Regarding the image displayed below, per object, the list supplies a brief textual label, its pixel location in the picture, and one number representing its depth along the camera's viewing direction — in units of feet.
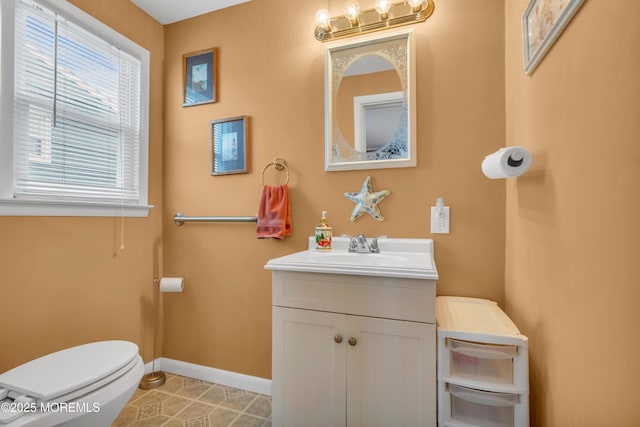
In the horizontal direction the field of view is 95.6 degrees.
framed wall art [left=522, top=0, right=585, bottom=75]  2.55
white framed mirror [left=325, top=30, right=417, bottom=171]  4.98
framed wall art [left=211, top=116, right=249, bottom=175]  6.07
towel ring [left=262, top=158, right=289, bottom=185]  5.80
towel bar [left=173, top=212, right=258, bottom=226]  5.91
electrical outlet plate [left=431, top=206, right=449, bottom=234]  4.76
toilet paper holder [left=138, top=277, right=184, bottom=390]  6.06
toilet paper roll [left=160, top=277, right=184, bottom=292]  6.16
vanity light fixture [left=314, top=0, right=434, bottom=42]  4.87
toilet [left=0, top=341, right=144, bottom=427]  2.99
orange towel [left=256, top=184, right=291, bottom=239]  5.55
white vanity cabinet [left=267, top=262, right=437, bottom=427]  3.41
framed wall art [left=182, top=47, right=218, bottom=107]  6.39
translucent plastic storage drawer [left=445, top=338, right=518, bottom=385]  3.30
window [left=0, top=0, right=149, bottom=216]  4.37
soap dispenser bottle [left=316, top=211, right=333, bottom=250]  5.18
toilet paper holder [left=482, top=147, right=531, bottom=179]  3.20
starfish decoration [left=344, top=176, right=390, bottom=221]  5.11
